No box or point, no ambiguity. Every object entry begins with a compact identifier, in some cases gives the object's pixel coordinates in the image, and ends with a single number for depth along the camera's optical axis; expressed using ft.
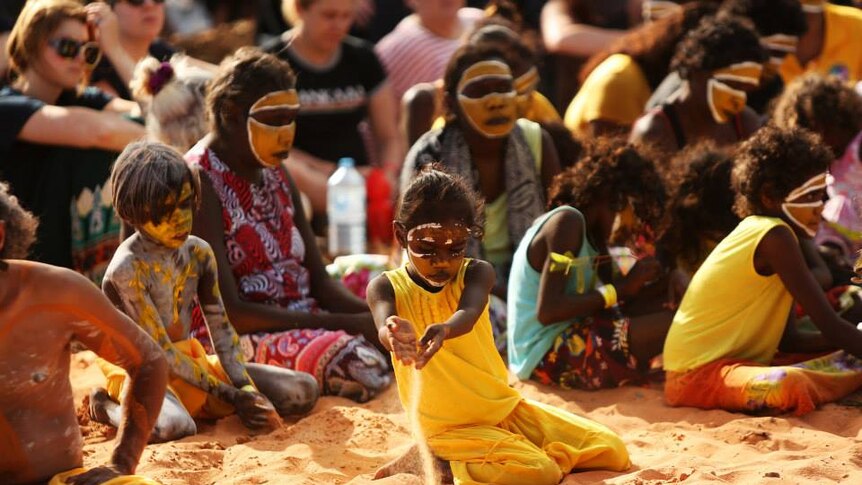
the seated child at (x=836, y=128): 45.34
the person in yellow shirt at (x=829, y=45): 57.62
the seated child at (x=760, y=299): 35.86
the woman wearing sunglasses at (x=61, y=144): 44.21
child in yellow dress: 29.25
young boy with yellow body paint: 33.37
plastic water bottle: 56.32
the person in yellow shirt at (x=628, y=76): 53.16
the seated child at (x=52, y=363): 24.11
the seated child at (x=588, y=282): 37.99
